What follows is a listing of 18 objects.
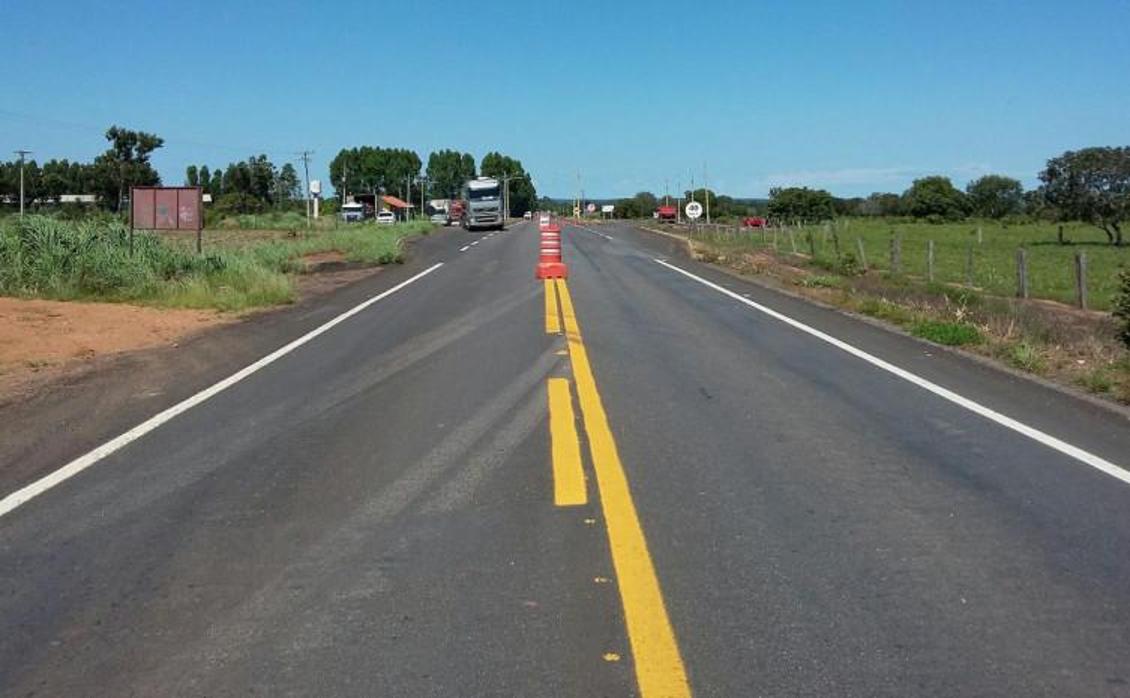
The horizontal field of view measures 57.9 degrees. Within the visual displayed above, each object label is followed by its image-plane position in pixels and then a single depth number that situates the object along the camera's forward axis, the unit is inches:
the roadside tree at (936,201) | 4995.1
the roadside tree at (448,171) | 6382.9
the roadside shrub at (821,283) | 916.2
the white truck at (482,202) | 2432.3
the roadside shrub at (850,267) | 1112.1
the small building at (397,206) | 5053.2
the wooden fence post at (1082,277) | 758.5
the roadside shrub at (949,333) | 538.0
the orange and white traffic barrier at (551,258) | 960.9
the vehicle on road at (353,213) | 3820.4
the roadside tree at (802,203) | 5295.3
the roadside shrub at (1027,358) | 454.9
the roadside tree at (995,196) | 5329.7
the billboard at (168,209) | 941.2
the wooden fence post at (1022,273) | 824.9
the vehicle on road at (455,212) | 3073.3
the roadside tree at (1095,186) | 2309.3
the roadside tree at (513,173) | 6309.1
